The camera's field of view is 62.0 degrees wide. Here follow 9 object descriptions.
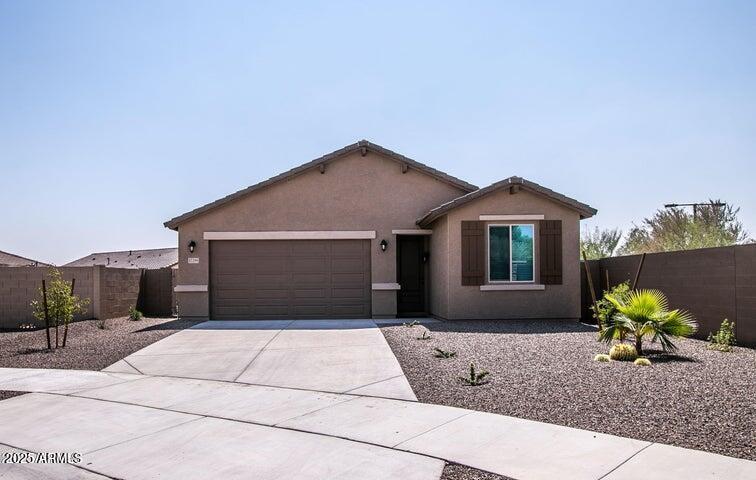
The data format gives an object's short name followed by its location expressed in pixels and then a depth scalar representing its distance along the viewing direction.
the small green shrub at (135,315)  18.92
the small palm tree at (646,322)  9.74
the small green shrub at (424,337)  12.52
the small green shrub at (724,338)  10.88
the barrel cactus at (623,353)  9.30
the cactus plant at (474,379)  8.02
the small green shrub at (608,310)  11.27
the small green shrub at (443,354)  10.15
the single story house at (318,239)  17.66
